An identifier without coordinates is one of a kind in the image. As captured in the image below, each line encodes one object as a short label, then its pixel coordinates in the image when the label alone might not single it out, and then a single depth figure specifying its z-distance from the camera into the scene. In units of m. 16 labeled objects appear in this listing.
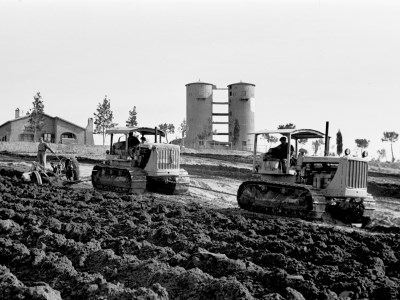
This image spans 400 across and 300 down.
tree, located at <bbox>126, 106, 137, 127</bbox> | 72.26
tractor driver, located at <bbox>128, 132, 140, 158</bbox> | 20.22
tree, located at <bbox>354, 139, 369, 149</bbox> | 82.01
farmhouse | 70.94
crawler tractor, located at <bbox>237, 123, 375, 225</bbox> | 14.64
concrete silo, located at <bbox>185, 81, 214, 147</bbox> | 78.44
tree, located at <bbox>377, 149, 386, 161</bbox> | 86.74
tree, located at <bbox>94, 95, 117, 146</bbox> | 72.88
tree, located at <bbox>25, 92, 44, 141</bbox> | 67.99
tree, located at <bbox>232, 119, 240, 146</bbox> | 78.06
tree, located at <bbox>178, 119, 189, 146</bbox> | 78.82
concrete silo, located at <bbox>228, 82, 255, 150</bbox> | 79.56
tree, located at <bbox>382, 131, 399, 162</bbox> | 81.44
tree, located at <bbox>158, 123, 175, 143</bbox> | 90.15
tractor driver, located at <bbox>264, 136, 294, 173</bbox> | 15.67
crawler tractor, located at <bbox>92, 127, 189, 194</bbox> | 19.50
